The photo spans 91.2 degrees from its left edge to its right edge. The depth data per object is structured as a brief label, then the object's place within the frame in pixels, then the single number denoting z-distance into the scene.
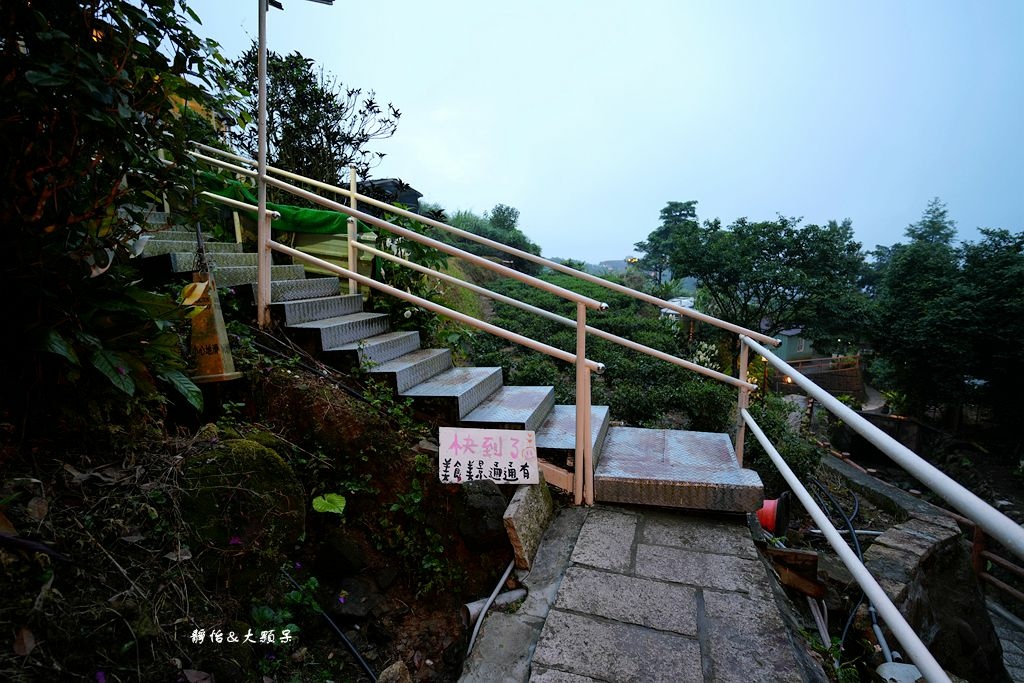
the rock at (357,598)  2.05
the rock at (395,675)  1.59
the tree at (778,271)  12.04
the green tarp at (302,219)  4.54
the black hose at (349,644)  1.83
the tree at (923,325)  11.71
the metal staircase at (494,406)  2.48
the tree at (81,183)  1.47
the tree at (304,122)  6.10
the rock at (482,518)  2.21
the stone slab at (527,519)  2.07
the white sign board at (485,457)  2.34
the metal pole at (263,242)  3.07
